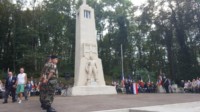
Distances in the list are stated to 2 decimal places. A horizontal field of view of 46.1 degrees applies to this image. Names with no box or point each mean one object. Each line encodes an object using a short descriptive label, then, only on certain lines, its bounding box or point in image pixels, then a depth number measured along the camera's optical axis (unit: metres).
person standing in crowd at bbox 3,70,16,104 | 11.32
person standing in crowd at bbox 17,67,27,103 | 10.91
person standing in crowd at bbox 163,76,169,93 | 20.44
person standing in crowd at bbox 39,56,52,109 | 6.77
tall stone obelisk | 18.34
